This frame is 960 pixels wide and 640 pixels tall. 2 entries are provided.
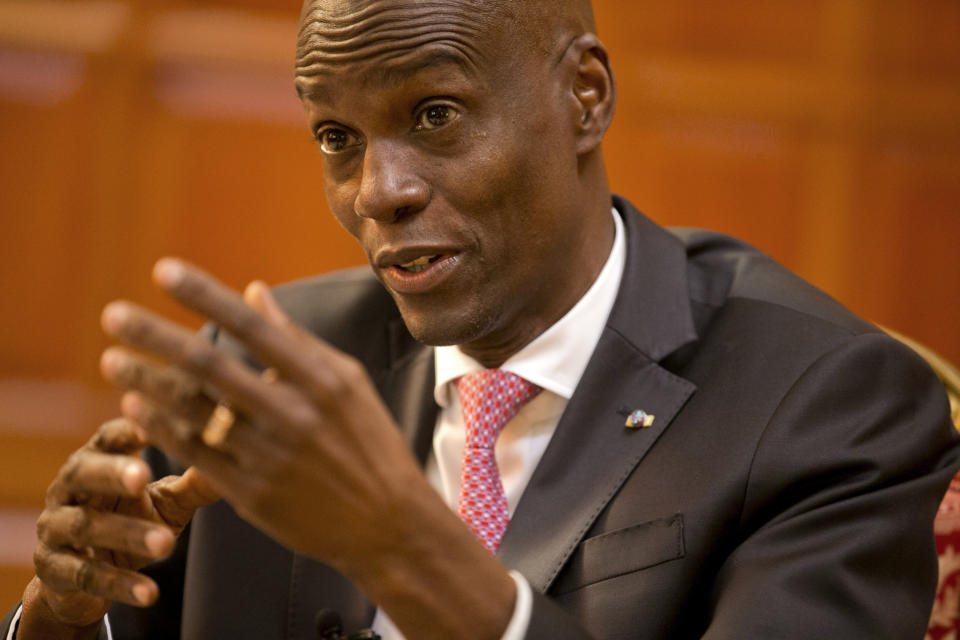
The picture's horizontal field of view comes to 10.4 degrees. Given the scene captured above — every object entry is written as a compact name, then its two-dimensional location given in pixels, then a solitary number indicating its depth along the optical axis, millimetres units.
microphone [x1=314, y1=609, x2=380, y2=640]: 2894
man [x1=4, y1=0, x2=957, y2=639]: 2754
